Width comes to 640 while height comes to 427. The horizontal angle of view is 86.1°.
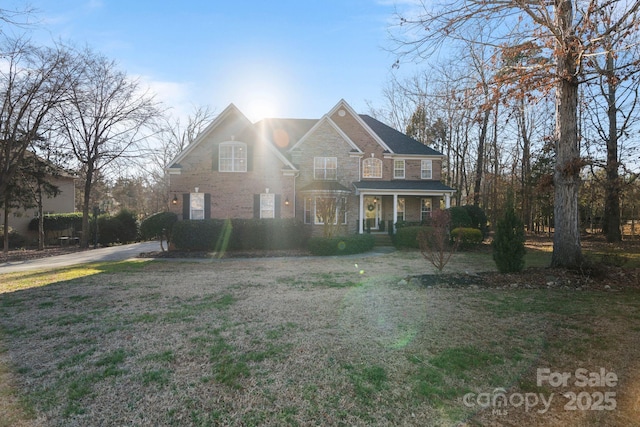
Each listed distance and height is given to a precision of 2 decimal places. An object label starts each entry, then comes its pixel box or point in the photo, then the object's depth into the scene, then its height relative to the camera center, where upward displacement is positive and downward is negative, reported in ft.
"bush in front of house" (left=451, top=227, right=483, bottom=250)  55.67 -2.93
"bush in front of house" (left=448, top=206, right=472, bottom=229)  60.85 +0.20
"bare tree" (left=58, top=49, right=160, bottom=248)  60.70 +18.13
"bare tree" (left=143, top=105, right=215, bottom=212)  118.93 +23.29
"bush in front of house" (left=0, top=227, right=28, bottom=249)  71.27 -3.60
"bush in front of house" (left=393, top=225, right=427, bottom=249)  56.16 -2.88
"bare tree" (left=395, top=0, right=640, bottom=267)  24.25 +11.93
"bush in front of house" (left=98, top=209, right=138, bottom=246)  73.62 -1.39
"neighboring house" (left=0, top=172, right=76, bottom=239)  81.35 +3.93
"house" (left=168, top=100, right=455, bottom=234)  58.29 +9.10
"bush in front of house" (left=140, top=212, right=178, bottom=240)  51.31 -0.55
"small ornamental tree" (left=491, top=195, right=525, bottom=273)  28.27 -1.93
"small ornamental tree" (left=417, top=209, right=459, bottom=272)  30.78 -1.26
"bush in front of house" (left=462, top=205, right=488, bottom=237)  65.98 +0.39
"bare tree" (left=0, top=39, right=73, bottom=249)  47.47 +17.03
